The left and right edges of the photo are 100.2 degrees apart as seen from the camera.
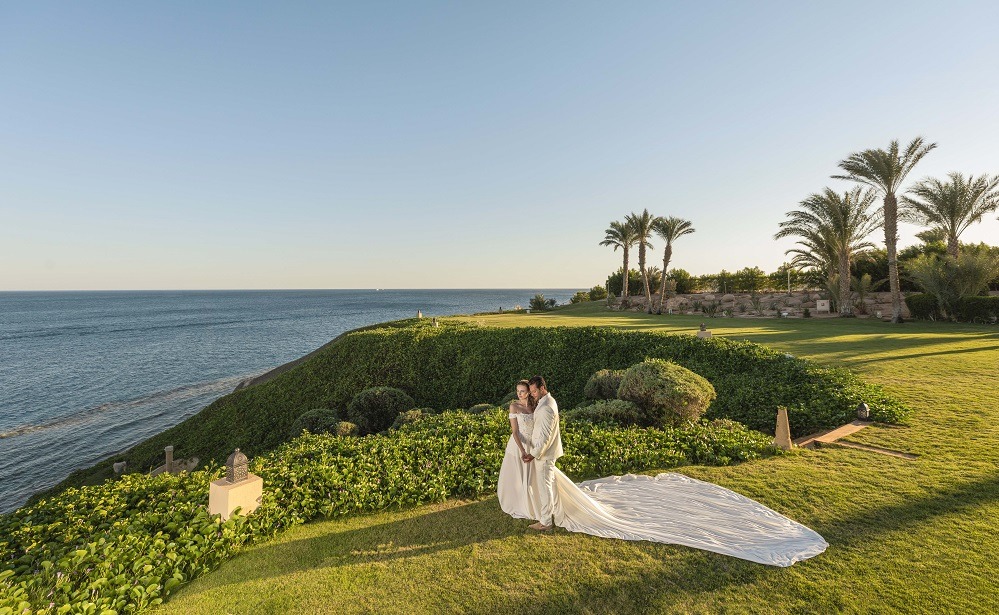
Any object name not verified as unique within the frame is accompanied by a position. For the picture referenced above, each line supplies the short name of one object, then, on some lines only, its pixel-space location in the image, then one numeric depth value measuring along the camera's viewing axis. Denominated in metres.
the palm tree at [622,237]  48.47
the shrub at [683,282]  54.00
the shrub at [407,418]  11.61
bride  5.53
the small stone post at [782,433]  8.05
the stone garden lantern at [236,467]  5.28
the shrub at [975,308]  22.95
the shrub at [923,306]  25.81
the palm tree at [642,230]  44.97
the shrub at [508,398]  12.38
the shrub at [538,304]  47.94
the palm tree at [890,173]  25.89
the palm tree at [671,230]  42.03
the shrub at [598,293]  60.69
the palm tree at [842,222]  30.58
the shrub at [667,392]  9.38
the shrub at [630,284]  55.16
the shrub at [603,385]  12.01
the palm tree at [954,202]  30.80
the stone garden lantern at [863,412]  9.04
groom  5.31
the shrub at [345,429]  11.89
